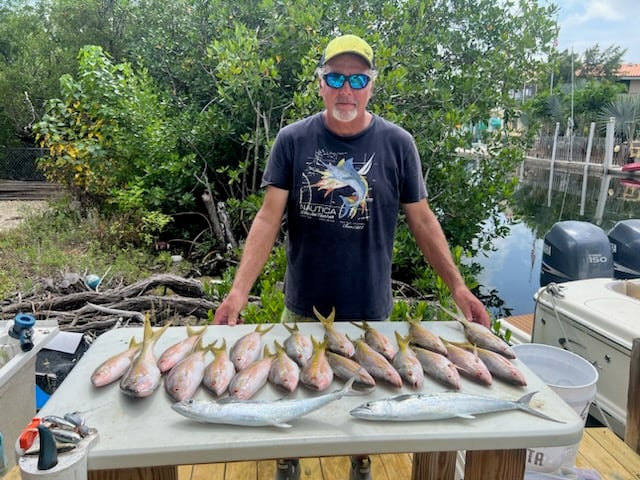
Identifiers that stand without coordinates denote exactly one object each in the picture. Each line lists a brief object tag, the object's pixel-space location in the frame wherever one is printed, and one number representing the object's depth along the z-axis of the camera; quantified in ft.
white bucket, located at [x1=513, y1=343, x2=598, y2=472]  6.70
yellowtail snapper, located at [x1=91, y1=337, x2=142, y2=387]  4.87
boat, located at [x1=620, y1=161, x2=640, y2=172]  82.07
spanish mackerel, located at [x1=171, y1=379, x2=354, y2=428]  4.29
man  7.22
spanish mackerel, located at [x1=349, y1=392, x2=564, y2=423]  4.41
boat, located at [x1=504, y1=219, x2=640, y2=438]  10.96
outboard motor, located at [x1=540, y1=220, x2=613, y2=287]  19.29
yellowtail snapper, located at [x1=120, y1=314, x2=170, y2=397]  4.61
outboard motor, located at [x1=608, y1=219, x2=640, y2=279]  20.42
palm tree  97.19
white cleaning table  3.99
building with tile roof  141.28
